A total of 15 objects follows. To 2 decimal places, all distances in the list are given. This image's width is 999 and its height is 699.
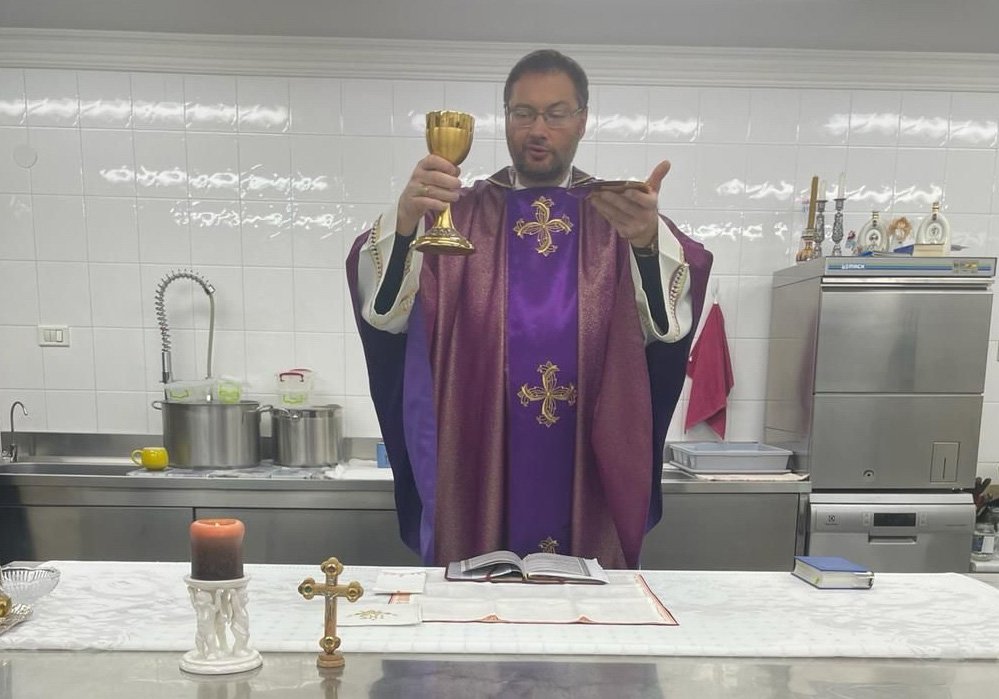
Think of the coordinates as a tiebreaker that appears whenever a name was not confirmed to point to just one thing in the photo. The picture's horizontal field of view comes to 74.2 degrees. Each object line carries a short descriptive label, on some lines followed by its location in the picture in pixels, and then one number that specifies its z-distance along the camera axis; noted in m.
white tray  2.36
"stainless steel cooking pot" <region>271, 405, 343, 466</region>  2.43
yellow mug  2.36
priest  1.38
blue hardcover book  1.11
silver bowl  0.95
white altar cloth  0.86
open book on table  1.08
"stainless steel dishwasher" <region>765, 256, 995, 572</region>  2.27
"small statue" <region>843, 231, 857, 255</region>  2.65
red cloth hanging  2.66
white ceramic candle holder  0.77
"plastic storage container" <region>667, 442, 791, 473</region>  2.37
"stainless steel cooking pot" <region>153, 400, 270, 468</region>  2.36
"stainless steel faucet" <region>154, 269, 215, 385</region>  2.57
